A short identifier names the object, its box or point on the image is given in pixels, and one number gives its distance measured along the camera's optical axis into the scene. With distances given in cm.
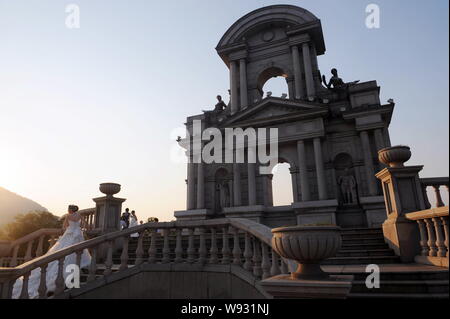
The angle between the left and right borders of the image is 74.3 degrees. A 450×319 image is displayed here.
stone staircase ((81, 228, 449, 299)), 548
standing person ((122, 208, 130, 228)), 1848
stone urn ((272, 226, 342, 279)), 445
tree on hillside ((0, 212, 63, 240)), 4509
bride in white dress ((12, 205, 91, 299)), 777
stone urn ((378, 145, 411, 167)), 860
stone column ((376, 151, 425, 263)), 827
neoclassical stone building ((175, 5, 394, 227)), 1775
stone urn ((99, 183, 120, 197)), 1132
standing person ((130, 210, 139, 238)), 1848
